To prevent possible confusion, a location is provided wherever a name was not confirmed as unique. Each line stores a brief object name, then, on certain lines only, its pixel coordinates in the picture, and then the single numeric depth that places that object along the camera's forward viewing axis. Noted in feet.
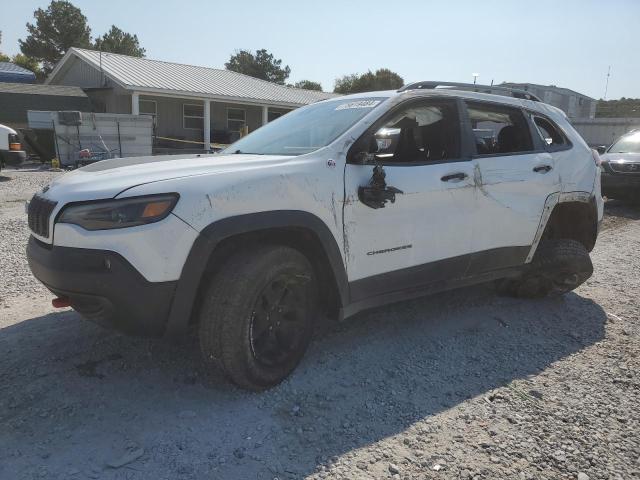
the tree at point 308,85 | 242.29
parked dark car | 35.76
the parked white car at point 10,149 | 39.22
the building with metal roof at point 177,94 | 73.46
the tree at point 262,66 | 229.86
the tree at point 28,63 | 158.81
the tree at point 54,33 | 169.99
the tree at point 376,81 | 195.42
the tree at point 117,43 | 182.91
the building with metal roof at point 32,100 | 68.49
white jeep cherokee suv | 8.79
